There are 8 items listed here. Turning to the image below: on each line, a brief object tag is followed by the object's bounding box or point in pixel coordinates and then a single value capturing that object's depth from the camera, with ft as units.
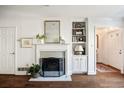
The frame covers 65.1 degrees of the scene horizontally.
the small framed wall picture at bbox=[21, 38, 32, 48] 12.56
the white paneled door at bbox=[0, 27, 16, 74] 12.58
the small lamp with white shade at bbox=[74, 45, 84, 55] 12.85
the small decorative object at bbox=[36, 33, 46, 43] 12.31
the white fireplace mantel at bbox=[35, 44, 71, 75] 12.40
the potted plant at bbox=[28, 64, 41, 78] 11.38
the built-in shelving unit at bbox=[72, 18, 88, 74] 12.94
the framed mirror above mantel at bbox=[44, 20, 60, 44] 12.76
